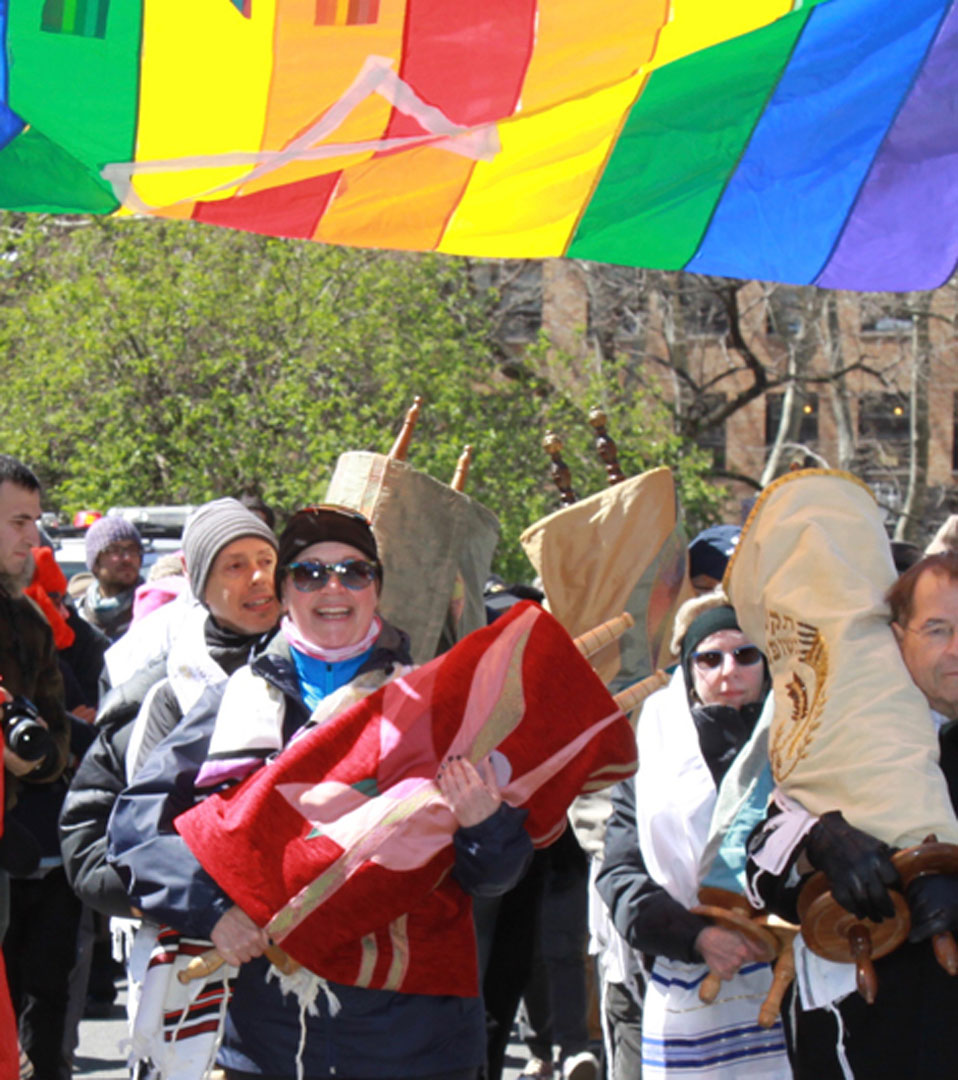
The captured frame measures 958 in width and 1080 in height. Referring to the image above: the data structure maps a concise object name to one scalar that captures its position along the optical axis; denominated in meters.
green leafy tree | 17.17
